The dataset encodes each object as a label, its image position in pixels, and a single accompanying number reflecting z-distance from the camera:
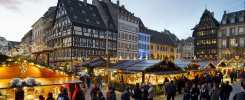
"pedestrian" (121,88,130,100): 6.75
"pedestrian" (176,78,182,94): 11.81
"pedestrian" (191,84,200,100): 7.61
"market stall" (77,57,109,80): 15.53
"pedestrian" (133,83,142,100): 7.88
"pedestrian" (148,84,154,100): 7.66
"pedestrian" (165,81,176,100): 9.11
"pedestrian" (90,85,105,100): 7.02
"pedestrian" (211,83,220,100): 6.64
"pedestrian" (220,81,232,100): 7.83
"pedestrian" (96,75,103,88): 14.71
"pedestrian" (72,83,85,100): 6.98
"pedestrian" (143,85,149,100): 7.81
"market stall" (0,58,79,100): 6.67
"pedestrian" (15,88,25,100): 6.68
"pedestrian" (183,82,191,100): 7.58
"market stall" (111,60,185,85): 11.98
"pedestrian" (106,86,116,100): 6.81
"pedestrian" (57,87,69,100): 6.21
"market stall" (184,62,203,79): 14.78
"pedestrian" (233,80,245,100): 4.08
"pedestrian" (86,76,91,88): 13.91
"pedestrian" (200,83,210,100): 7.04
